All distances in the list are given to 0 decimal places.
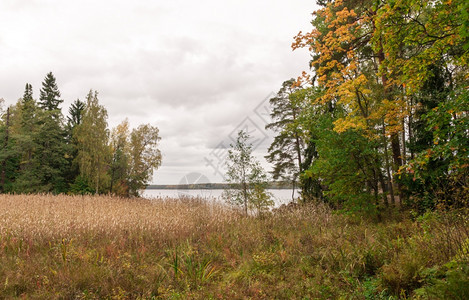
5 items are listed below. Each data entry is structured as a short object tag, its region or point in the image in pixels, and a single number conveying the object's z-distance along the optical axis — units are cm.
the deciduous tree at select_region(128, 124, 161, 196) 2914
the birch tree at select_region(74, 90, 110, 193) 2616
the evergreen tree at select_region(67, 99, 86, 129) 3500
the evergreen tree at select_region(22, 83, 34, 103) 3635
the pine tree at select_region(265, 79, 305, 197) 2383
